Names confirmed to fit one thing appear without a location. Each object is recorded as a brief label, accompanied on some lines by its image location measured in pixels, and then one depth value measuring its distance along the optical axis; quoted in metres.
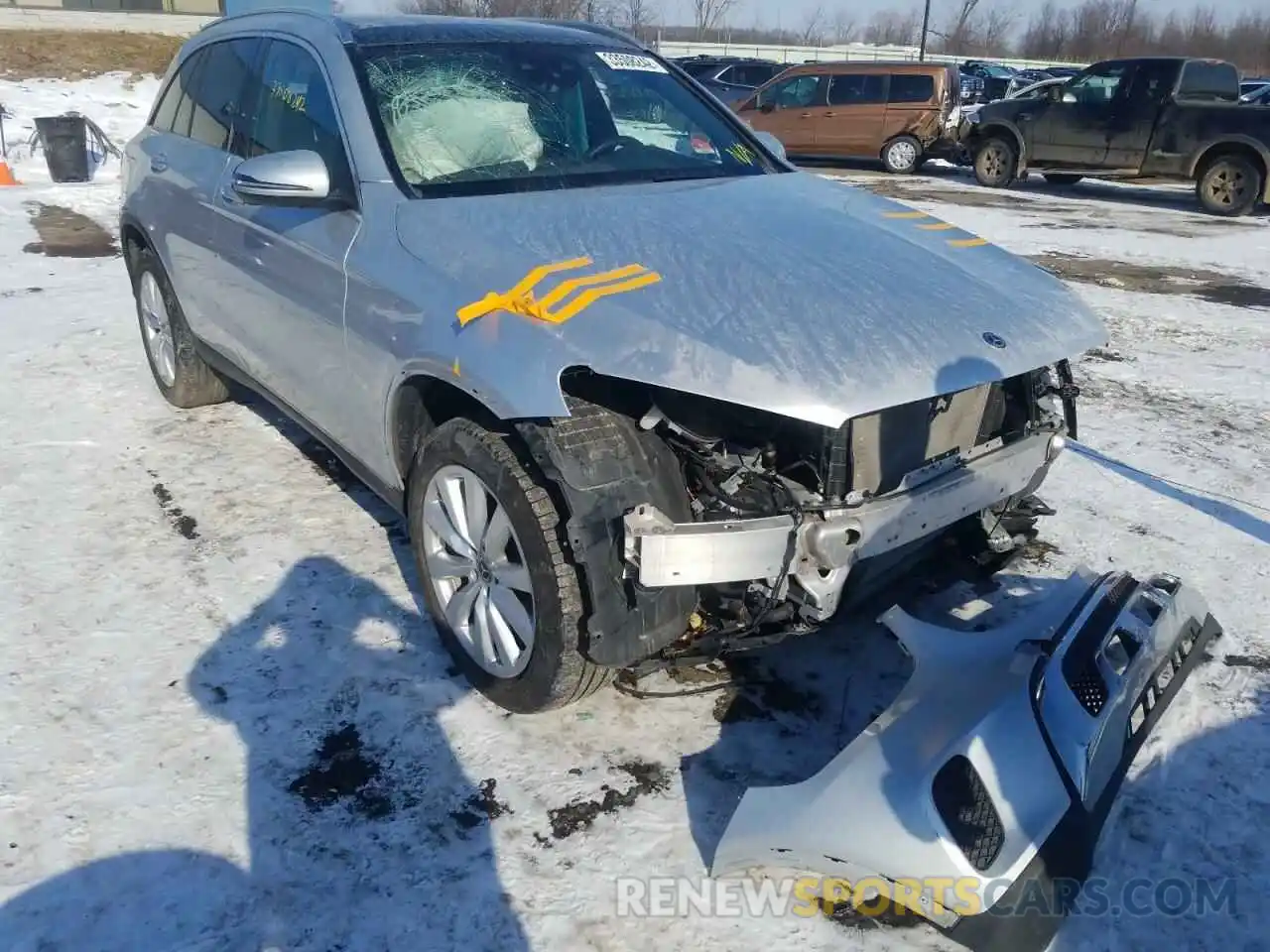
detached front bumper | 2.05
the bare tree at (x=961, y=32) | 66.00
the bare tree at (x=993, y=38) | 78.56
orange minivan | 16.14
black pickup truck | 12.57
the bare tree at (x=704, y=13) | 59.50
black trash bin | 12.84
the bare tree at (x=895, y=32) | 92.81
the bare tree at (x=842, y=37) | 91.44
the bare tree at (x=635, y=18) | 54.49
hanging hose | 14.09
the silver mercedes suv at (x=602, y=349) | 2.38
